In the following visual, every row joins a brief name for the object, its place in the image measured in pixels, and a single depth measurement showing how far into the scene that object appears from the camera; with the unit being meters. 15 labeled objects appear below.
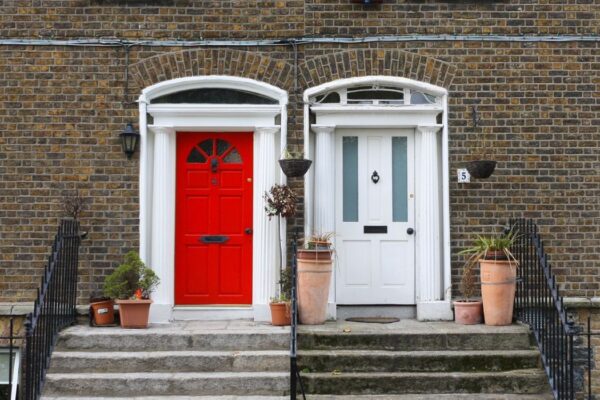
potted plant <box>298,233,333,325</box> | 7.29
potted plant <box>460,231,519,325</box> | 7.25
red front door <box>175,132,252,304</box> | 8.13
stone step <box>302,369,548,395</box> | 6.52
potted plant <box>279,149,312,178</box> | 7.57
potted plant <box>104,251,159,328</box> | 7.35
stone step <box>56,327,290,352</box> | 7.02
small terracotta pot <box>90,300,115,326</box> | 7.52
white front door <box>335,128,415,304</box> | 8.09
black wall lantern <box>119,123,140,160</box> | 7.85
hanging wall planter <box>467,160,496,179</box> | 7.64
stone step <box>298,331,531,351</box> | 6.96
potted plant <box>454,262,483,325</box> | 7.51
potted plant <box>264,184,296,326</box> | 7.50
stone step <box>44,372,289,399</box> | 6.50
